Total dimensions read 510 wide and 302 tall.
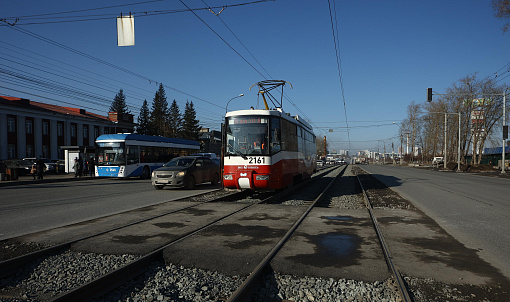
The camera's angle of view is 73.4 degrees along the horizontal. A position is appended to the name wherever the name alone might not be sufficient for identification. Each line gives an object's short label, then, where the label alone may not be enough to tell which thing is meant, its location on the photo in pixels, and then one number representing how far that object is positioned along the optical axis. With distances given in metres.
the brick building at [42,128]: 40.97
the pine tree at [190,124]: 83.45
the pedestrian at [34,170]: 25.58
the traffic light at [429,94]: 28.11
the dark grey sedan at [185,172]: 15.66
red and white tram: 11.89
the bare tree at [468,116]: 51.69
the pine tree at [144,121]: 79.38
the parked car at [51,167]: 35.90
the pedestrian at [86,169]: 30.25
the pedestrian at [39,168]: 25.50
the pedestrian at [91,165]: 29.36
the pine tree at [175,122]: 78.69
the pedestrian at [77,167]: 27.54
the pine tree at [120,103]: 87.75
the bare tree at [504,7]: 20.32
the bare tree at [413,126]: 73.94
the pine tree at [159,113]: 77.06
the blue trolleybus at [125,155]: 24.01
